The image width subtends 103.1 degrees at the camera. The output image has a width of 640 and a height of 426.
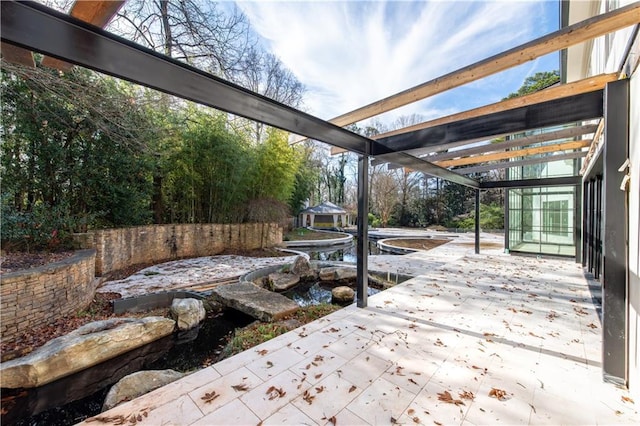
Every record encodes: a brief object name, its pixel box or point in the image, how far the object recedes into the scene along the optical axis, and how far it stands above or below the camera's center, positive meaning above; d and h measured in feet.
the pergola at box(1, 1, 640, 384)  4.62 +3.35
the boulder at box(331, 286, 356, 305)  15.39 -4.85
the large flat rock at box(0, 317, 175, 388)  7.91 -4.89
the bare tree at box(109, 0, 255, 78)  19.31 +14.96
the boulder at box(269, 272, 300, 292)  17.70 -4.74
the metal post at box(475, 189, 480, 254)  26.81 +0.08
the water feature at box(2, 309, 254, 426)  7.05 -5.58
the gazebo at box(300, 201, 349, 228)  61.62 -0.01
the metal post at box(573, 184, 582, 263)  22.53 -0.20
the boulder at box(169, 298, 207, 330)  11.98 -4.79
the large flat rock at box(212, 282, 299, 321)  12.26 -4.54
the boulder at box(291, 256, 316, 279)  19.76 -4.16
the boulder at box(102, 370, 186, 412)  6.64 -4.75
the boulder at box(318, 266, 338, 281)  19.61 -4.53
